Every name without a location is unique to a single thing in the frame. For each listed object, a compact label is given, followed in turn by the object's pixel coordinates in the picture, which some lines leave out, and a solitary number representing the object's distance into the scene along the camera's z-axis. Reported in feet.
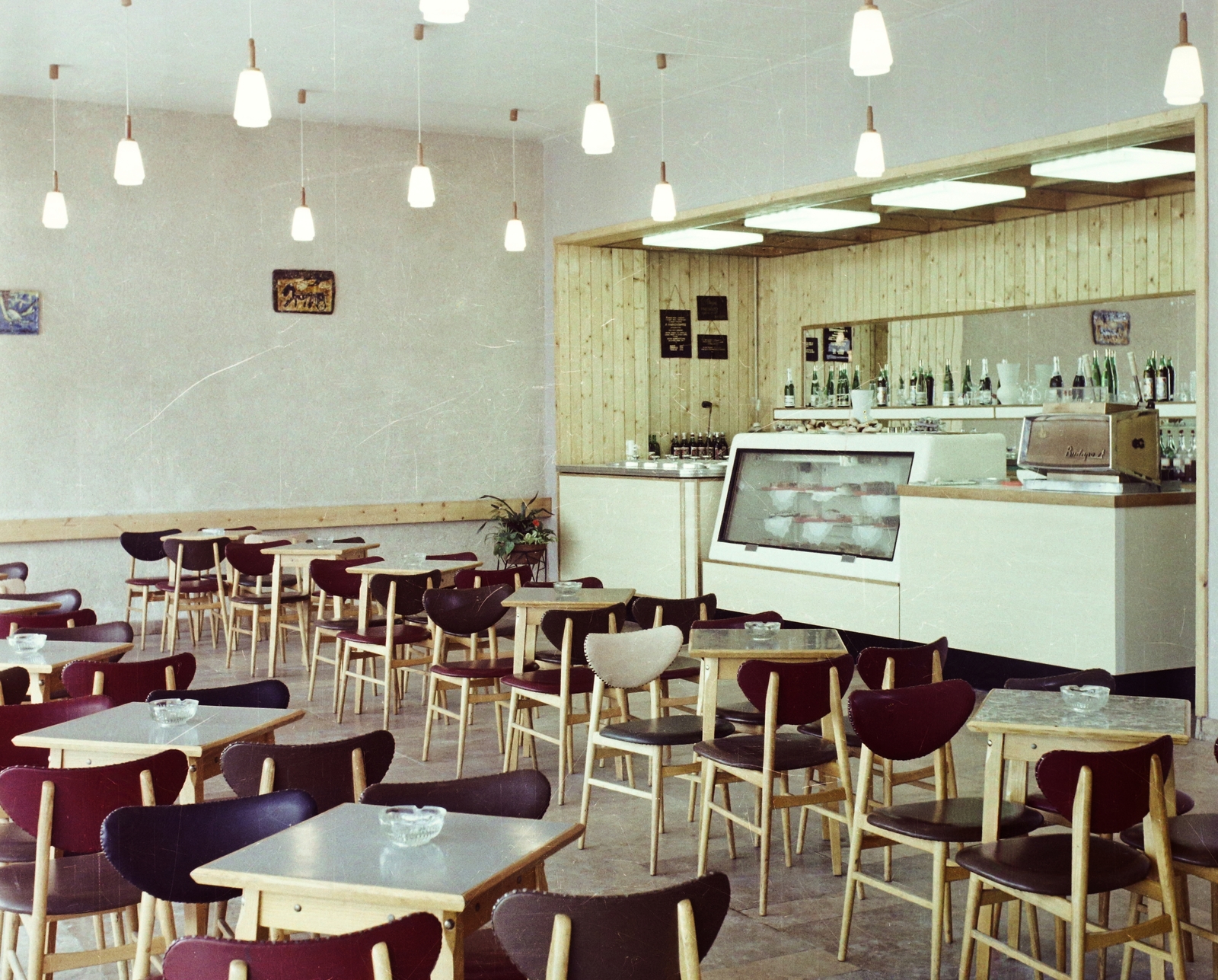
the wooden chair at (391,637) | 22.44
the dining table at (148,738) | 11.62
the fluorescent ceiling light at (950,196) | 26.16
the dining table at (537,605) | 19.34
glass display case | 26.43
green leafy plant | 36.11
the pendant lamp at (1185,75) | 16.38
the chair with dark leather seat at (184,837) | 9.03
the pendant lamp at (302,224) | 29.22
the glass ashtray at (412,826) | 8.63
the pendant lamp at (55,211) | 27.55
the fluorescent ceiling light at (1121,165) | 23.16
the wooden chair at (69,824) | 10.16
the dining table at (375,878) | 7.86
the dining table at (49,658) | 15.28
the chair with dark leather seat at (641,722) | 15.30
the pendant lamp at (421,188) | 22.56
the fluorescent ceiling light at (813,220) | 30.14
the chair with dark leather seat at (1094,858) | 10.10
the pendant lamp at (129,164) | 21.84
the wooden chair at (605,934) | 7.28
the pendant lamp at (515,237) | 30.58
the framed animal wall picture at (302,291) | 34.04
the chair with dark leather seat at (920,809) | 11.82
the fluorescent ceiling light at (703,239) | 33.19
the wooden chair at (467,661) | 19.66
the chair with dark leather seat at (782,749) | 13.94
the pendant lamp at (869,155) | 19.04
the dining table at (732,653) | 15.16
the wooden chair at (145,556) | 30.30
